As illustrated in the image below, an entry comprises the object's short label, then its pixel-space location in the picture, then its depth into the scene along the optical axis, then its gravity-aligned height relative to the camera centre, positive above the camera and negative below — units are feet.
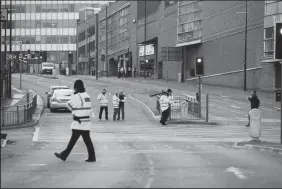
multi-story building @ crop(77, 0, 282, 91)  203.10 +14.67
